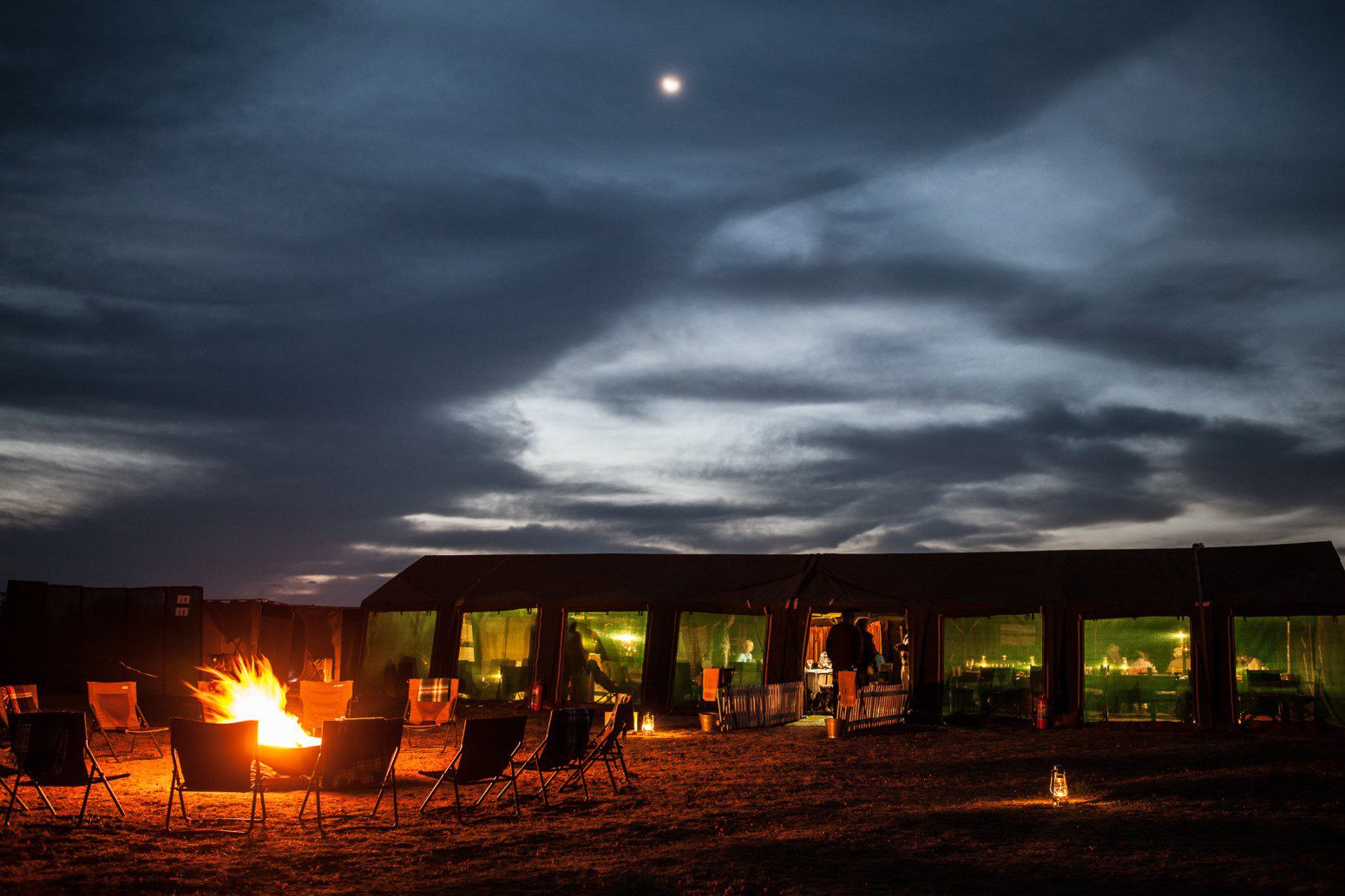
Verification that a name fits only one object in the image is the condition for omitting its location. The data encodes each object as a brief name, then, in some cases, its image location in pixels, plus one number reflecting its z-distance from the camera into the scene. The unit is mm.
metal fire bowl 7918
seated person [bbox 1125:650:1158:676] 15547
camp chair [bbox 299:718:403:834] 7426
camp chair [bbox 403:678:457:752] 12227
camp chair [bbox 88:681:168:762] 10859
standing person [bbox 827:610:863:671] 15969
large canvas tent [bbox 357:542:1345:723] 15094
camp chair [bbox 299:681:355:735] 11742
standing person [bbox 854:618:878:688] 16484
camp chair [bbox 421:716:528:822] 7648
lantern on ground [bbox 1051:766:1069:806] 7957
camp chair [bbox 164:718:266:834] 7148
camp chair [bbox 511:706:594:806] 8297
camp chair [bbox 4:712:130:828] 7273
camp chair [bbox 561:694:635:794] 9016
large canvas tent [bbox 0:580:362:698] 18406
